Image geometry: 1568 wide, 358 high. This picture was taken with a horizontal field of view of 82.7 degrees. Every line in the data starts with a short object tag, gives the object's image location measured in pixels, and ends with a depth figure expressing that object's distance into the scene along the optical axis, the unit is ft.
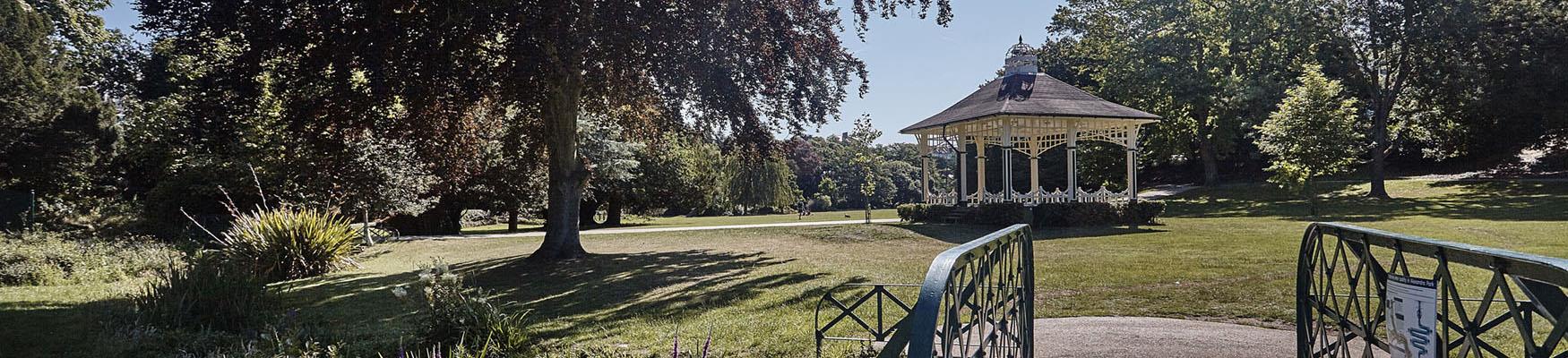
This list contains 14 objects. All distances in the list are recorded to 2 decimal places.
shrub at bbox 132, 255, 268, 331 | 24.53
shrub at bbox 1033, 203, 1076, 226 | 67.05
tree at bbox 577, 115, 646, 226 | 81.87
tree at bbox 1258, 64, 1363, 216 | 82.69
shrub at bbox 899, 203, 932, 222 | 76.48
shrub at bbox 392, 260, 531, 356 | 19.62
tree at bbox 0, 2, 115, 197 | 70.69
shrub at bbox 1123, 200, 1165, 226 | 66.85
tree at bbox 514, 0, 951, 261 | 35.78
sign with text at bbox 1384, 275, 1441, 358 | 7.45
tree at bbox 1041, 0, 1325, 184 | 100.32
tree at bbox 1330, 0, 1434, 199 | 91.81
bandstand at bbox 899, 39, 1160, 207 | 68.69
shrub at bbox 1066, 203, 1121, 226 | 66.39
